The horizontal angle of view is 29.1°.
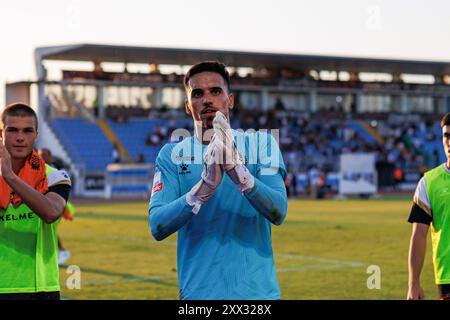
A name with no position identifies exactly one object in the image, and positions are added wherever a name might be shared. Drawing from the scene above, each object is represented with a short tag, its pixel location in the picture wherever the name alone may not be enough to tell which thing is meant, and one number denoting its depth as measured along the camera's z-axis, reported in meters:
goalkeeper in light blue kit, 4.22
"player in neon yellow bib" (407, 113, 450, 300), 6.36
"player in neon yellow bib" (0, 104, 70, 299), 5.45
